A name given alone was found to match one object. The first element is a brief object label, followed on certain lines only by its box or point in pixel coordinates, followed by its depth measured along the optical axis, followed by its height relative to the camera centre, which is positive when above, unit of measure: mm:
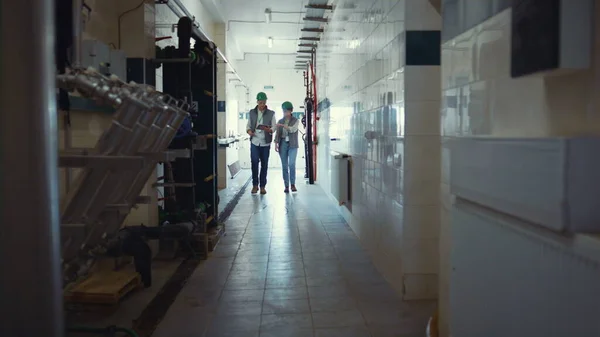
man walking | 7898 +39
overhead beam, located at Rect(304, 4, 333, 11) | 6094 +1557
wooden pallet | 2871 -844
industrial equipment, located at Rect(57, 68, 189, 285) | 1975 -93
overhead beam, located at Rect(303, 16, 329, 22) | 6637 +1553
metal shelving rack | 3902 +102
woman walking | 8305 -44
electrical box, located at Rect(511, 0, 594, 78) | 1112 +225
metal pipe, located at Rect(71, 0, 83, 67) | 2092 +456
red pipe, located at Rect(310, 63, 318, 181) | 8984 +479
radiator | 5055 -392
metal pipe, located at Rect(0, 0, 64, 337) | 1025 -62
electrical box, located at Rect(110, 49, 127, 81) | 3562 +539
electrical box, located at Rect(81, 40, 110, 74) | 3102 +531
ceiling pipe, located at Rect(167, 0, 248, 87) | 4000 +1088
